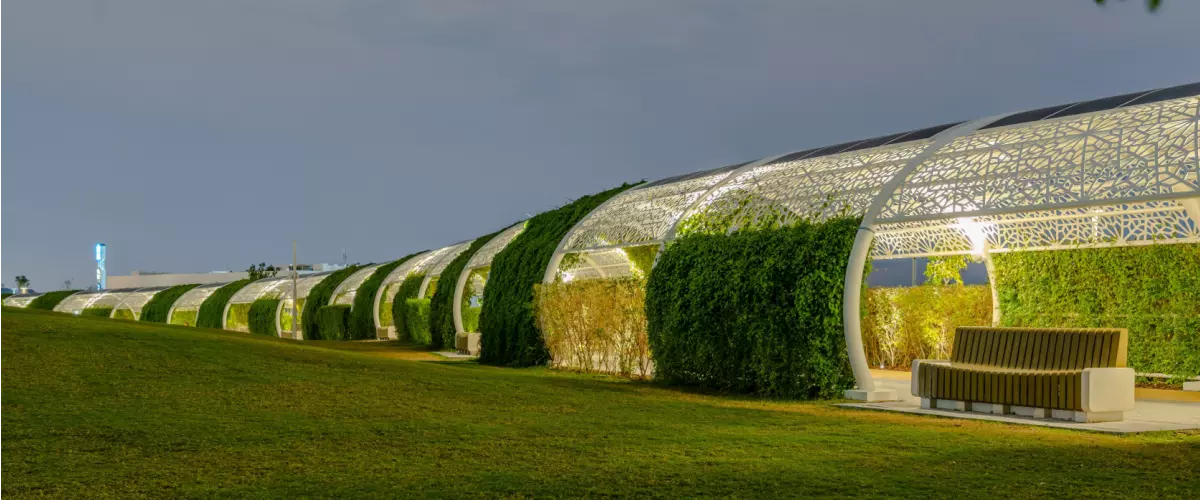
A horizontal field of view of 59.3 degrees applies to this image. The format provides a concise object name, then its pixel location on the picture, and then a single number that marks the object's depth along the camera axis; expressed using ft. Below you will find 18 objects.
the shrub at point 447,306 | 83.87
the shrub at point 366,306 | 113.91
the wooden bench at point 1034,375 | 30.32
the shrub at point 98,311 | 170.21
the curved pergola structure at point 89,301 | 193.29
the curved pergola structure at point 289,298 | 141.28
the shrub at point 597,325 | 49.80
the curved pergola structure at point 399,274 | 106.83
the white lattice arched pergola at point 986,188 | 33.12
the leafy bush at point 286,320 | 143.00
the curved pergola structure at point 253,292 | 155.12
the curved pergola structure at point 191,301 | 171.42
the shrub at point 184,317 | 173.17
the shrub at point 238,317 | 159.43
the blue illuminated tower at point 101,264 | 341.62
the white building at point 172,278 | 382.83
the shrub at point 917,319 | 54.08
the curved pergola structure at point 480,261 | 78.54
